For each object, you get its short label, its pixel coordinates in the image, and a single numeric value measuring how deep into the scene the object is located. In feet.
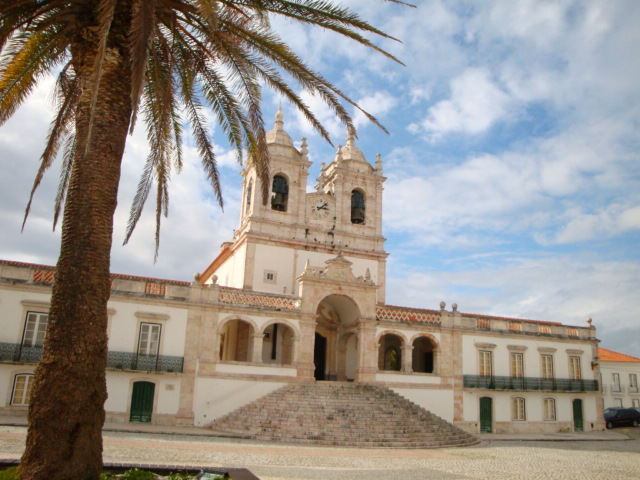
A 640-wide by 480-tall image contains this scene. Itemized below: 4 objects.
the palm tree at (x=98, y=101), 21.88
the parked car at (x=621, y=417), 100.42
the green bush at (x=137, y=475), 24.56
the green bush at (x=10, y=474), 21.55
